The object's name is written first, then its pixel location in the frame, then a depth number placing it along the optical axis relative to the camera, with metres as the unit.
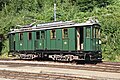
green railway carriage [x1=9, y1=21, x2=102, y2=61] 21.52
